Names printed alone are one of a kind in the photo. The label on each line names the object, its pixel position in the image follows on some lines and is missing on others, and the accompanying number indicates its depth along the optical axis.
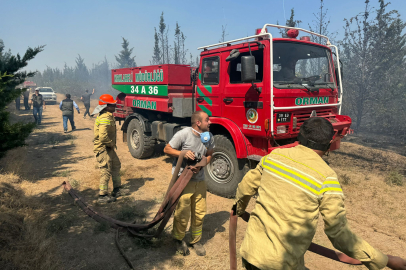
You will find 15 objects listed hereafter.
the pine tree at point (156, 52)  31.30
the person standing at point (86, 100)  15.56
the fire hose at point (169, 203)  3.00
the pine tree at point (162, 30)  30.16
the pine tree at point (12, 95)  2.85
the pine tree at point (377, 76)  14.24
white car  24.81
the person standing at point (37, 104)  12.87
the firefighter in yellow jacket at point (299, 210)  1.44
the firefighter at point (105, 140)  4.70
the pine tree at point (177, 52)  28.50
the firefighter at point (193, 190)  3.14
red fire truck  4.27
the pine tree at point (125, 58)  42.91
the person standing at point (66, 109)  11.58
